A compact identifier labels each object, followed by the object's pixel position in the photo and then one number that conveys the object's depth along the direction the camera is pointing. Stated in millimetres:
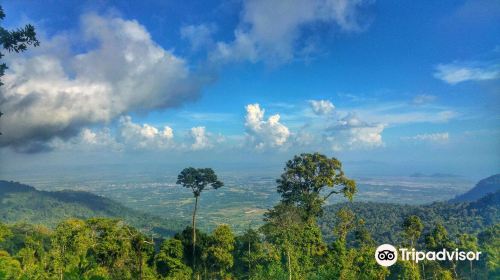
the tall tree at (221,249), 33688
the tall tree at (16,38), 14953
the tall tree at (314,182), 33262
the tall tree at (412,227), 30875
